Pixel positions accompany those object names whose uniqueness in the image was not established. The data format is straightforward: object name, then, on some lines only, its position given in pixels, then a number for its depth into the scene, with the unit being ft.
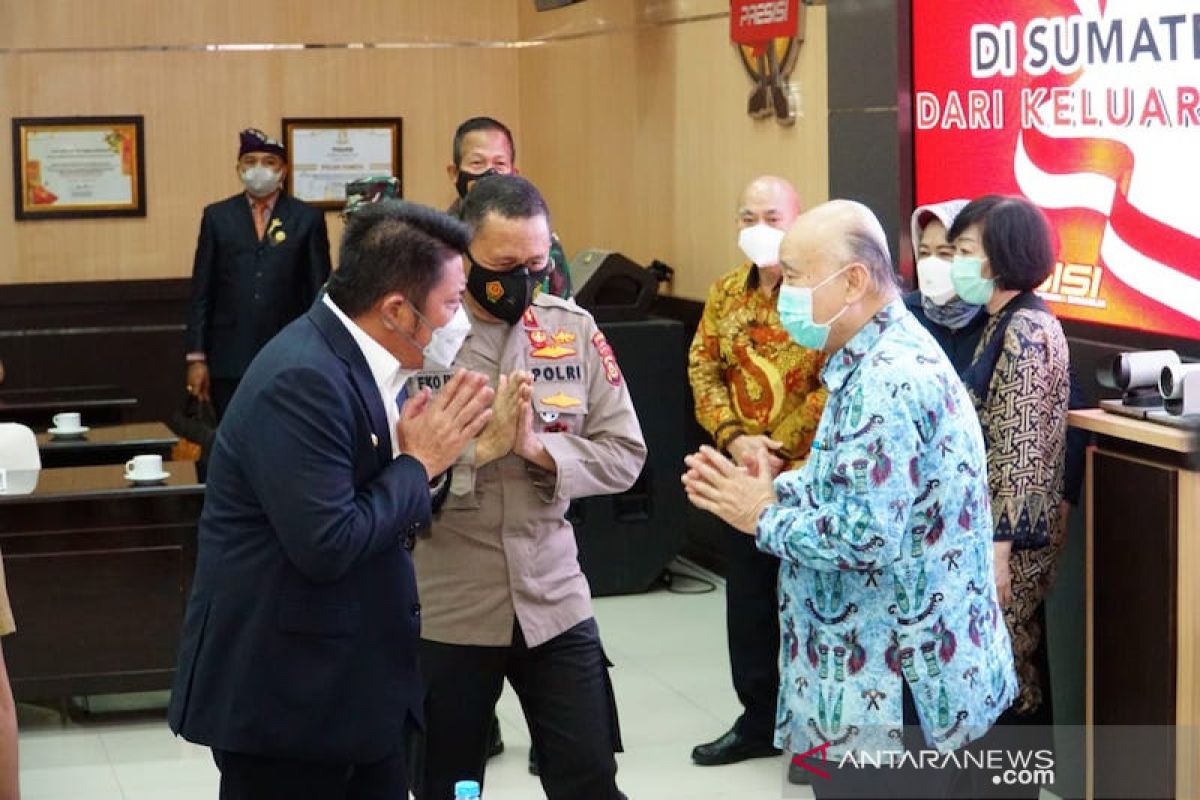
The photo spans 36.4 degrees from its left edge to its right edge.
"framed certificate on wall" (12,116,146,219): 31.91
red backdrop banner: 14.05
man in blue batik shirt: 9.59
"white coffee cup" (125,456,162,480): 18.70
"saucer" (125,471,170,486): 18.66
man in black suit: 25.80
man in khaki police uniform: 11.57
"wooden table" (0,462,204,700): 18.24
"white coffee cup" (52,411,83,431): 21.84
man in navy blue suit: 9.09
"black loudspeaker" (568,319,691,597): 23.58
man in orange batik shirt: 16.16
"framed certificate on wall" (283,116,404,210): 33.09
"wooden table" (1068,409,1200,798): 12.44
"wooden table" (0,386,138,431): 24.59
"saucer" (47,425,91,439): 21.70
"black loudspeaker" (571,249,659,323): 23.99
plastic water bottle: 9.17
